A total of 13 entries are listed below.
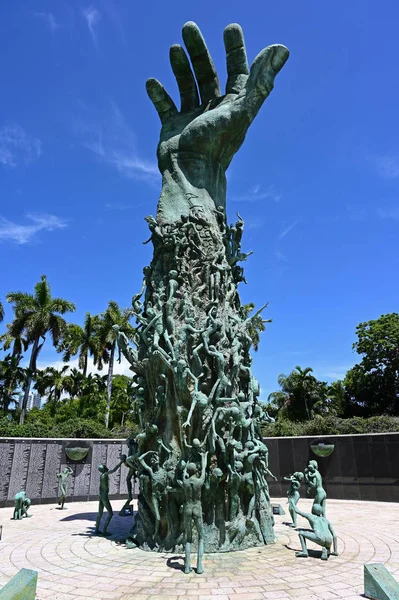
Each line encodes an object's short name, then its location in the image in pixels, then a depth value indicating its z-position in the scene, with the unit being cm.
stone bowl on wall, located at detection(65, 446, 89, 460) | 1527
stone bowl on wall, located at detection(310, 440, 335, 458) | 1510
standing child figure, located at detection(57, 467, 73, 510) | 1404
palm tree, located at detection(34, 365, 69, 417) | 4265
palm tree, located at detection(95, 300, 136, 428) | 3347
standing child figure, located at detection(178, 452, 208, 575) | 692
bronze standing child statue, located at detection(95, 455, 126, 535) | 898
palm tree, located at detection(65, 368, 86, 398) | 4288
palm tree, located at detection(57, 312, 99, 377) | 3594
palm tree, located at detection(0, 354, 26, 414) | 3375
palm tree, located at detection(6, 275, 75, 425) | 2948
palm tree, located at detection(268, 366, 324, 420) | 3778
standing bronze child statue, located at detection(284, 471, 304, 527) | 938
